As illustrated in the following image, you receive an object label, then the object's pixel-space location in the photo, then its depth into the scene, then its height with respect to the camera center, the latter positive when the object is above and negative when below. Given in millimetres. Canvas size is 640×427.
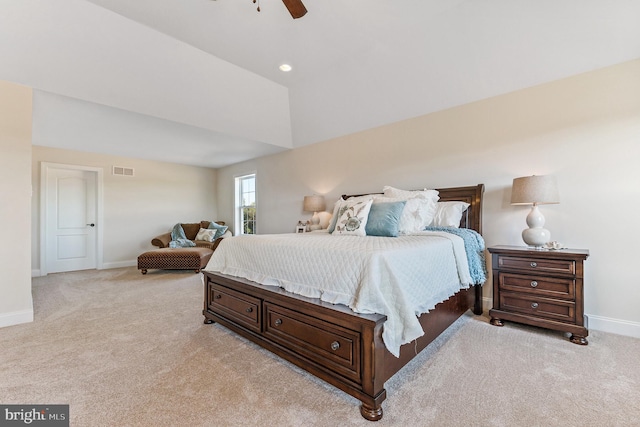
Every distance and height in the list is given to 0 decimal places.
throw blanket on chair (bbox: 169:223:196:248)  5477 -525
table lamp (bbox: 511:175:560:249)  2418 +145
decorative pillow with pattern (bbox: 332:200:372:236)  2670 -54
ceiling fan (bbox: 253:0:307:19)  1865 +1462
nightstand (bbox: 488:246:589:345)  2215 -658
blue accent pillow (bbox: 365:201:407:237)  2561 -53
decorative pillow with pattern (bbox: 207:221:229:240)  6008 -316
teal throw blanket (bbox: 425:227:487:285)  2574 -357
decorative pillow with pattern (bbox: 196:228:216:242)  5830 -456
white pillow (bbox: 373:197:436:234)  2760 -4
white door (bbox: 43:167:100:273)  4980 -99
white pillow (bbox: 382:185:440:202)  3105 +237
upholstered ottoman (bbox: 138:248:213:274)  4812 -818
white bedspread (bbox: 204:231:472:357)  1498 -386
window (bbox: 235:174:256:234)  6375 +232
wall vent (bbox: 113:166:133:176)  5613 +912
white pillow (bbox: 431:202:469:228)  2943 -5
